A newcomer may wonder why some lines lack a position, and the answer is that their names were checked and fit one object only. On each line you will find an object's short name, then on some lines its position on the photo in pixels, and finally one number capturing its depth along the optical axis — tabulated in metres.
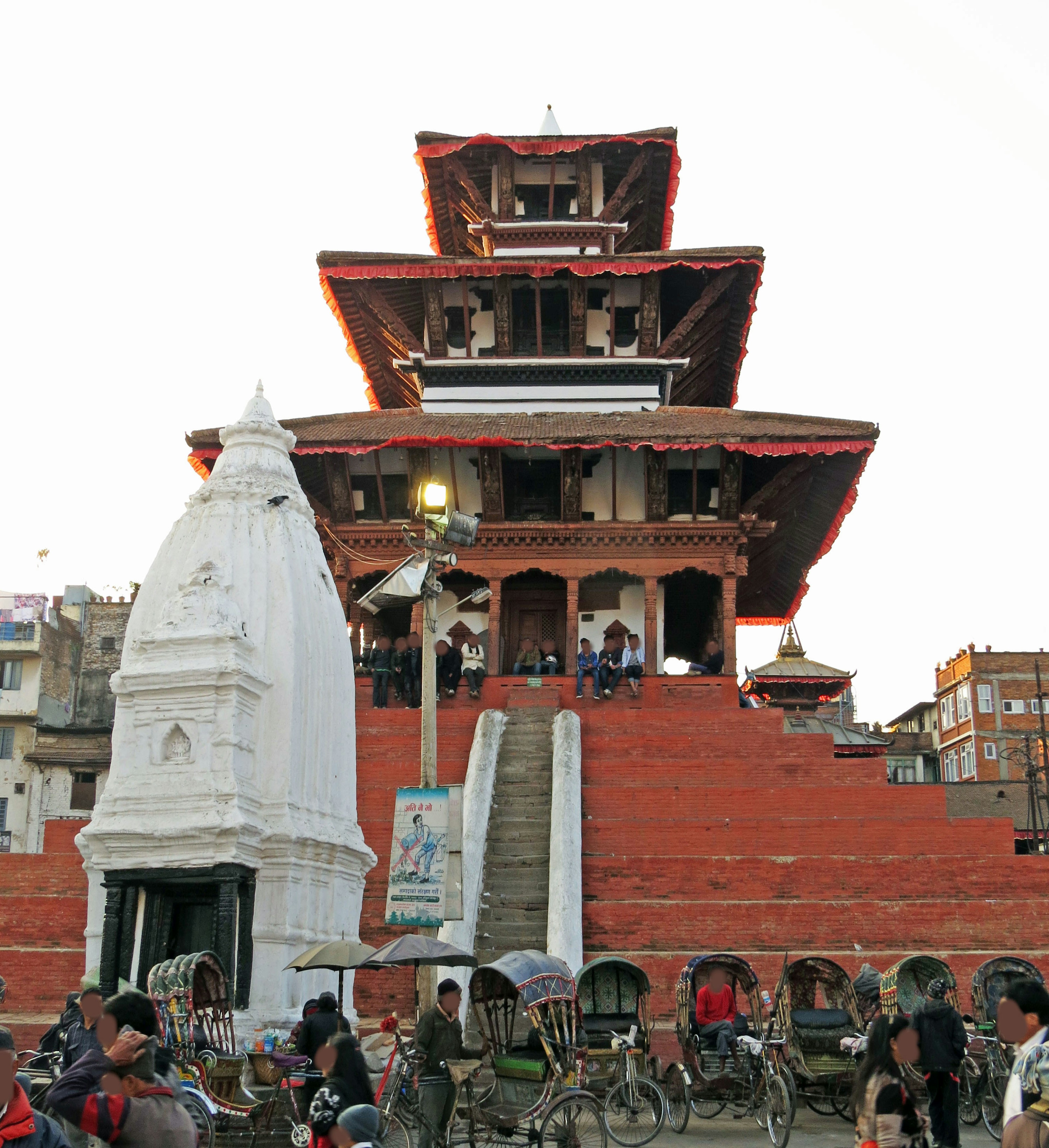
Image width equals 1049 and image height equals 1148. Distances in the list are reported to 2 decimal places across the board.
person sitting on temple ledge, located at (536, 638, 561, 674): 22.42
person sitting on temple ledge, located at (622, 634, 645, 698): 21.72
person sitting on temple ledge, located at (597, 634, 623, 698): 21.69
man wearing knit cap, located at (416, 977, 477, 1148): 8.45
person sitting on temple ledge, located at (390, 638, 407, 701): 21.47
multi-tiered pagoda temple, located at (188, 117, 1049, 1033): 15.54
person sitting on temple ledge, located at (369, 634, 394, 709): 21.41
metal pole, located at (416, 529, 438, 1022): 11.82
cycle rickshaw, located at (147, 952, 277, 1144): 8.95
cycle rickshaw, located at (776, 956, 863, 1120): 10.49
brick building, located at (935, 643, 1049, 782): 53.34
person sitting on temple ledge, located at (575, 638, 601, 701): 21.59
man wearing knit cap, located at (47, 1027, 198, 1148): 4.57
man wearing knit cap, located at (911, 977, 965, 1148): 8.19
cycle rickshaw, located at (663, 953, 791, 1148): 9.50
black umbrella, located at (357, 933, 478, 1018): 9.96
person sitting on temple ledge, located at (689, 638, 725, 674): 22.75
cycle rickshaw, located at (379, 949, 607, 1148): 8.62
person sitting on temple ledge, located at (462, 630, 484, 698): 21.70
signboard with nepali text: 10.82
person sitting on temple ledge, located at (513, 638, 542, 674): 22.66
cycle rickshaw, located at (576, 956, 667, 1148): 9.52
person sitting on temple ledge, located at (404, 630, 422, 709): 21.31
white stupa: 12.26
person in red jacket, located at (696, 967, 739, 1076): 10.92
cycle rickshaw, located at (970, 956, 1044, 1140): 10.28
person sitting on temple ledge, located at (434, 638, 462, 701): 21.72
